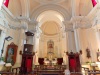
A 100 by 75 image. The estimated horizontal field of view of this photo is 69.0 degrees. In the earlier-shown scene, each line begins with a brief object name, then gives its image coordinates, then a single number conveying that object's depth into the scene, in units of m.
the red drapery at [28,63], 5.77
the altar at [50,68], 5.75
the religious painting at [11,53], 6.15
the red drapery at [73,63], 6.03
